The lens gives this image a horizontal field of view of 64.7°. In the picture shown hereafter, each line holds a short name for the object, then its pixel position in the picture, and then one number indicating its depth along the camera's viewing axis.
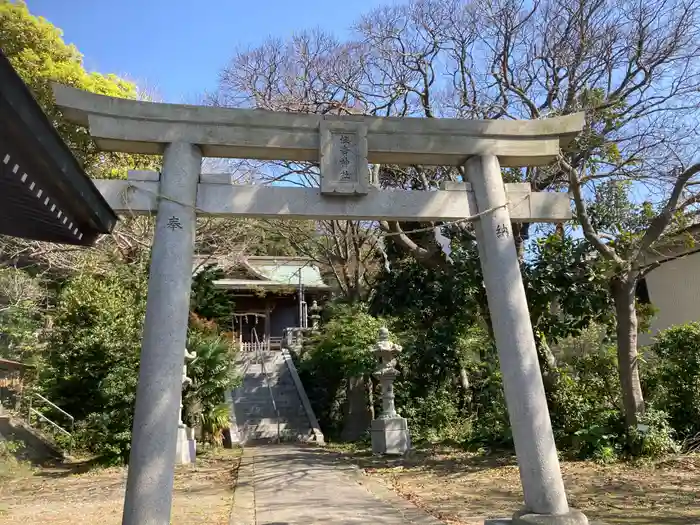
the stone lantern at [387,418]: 12.23
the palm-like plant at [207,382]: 13.00
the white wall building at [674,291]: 14.08
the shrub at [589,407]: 9.05
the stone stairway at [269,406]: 16.12
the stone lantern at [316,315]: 21.99
